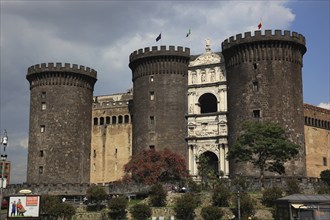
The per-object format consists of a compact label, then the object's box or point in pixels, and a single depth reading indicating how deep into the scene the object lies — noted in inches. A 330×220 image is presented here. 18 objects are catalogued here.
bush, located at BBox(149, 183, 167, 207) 1819.6
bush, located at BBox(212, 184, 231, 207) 1739.9
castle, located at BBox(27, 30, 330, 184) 2327.8
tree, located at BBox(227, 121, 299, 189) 1974.7
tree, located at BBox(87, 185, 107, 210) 1947.6
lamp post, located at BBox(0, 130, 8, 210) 1462.8
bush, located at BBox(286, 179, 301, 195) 1814.7
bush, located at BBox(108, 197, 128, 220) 1760.6
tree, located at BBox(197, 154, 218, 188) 2106.4
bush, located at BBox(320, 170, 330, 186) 2088.5
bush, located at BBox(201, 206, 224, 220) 1608.0
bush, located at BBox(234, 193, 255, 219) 1622.8
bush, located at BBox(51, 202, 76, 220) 1742.1
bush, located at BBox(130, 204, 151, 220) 1704.0
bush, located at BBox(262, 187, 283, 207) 1700.3
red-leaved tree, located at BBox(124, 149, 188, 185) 2161.7
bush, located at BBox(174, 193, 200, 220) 1678.2
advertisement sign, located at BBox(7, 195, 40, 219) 1578.5
